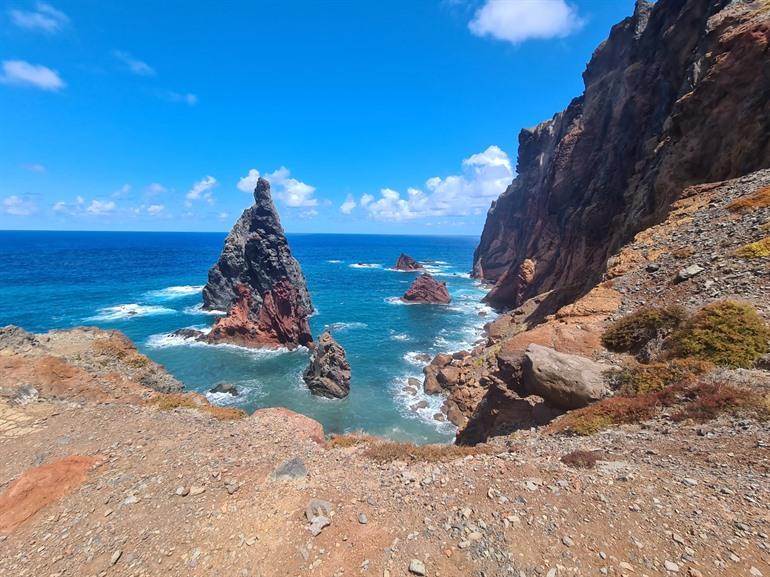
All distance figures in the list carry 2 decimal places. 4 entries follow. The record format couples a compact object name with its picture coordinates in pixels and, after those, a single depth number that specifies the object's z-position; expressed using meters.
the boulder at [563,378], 13.77
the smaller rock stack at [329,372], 38.75
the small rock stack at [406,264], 139.62
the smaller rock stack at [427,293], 80.25
